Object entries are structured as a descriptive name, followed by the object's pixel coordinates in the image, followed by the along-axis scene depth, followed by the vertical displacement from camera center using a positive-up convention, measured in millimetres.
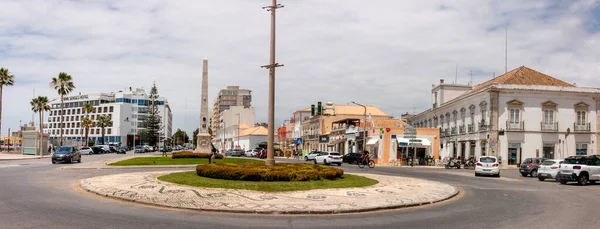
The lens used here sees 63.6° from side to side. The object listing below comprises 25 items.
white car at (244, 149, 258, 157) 79375 -3186
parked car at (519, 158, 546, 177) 34469 -2036
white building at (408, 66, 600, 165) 50969 +1967
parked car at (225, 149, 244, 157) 76544 -3058
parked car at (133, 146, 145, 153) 85325 -3017
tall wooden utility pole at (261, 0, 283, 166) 20719 +1792
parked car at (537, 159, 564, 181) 28984 -1891
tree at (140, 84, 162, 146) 114619 +1988
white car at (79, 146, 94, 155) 71375 -2881
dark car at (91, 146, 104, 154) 79500 -2969
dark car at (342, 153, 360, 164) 53059 -2475
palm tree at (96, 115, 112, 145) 116062 +2577
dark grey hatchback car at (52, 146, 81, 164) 39938 -1987
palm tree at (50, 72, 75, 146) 73750 +7434
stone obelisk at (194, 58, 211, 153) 52969 +1489
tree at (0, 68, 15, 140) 64438 +6966
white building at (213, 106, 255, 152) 150125 +4703
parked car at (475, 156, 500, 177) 33062 -1992
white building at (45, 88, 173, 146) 145625 +5695
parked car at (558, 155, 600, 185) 25203 -1669
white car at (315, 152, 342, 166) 46781 -2299
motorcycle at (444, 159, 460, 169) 48094 -2750
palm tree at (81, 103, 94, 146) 103938 +5193
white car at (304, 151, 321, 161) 58638 -2603
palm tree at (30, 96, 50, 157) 79938 +4428
